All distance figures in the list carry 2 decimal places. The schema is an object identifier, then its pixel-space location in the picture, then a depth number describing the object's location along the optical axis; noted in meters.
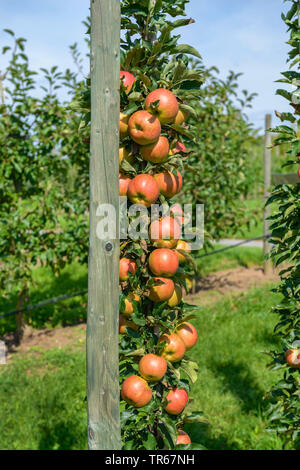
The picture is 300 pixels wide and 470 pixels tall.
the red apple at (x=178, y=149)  1.78
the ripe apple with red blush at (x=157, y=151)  1.64
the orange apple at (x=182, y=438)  1.75
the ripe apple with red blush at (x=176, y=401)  1.68
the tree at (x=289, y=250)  2.30
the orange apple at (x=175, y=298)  1.74
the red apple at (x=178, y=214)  1.76
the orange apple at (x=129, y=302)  1.65
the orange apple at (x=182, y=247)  1.80
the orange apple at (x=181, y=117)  1.75
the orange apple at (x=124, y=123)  1.68
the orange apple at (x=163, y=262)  1.63
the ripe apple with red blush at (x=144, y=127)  1.57
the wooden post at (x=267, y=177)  7.84
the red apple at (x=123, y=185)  1.67
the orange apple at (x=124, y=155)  1.69
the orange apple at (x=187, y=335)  1.77
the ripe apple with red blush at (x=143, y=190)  1.60
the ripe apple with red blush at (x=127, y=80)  1.65
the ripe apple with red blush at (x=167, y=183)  1.71
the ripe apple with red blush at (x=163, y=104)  1.59
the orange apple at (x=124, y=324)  1.72
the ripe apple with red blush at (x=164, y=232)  1.65
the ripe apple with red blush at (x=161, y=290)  1.64
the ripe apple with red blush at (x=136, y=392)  1.58
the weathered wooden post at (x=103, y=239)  1.46
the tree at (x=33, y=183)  4.79
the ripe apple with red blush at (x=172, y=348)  1.67
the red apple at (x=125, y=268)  1.66
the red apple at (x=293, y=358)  2.30
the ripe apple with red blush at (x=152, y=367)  1.58
